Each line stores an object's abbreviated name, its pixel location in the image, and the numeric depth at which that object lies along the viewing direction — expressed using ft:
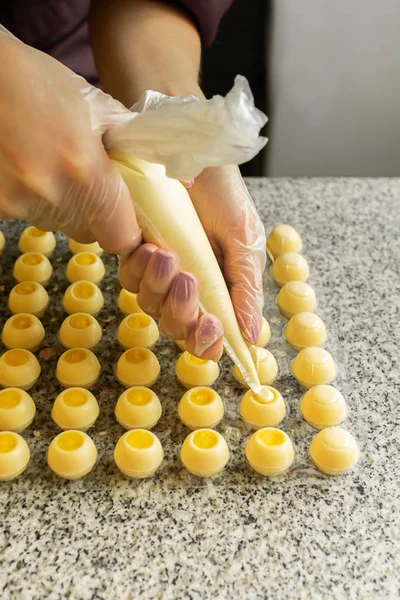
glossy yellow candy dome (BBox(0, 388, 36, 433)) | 2.61
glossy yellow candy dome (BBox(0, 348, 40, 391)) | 2.80
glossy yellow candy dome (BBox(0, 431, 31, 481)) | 2.45
